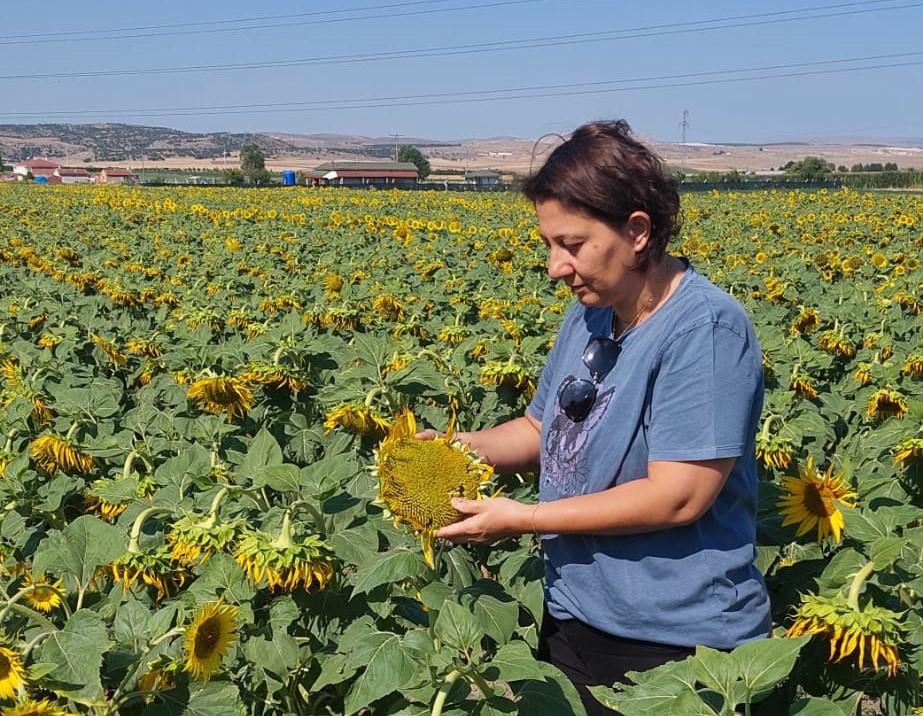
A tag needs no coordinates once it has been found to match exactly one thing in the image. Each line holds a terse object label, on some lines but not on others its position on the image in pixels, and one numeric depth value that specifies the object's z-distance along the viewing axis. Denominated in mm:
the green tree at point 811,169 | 52656
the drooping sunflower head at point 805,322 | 5551
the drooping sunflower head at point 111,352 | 4391
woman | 1688
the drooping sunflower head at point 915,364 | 3701
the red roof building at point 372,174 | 58125
